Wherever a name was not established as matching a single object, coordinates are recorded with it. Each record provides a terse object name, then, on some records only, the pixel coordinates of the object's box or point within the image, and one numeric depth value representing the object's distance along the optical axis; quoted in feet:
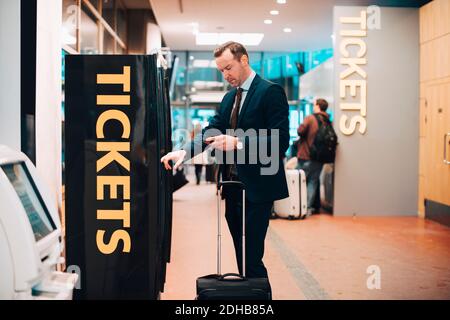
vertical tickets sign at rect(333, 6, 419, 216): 25.30
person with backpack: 24.77
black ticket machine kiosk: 9.22
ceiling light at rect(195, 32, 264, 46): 38.11
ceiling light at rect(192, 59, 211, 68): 49.26
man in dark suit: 8.99
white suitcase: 24.40
